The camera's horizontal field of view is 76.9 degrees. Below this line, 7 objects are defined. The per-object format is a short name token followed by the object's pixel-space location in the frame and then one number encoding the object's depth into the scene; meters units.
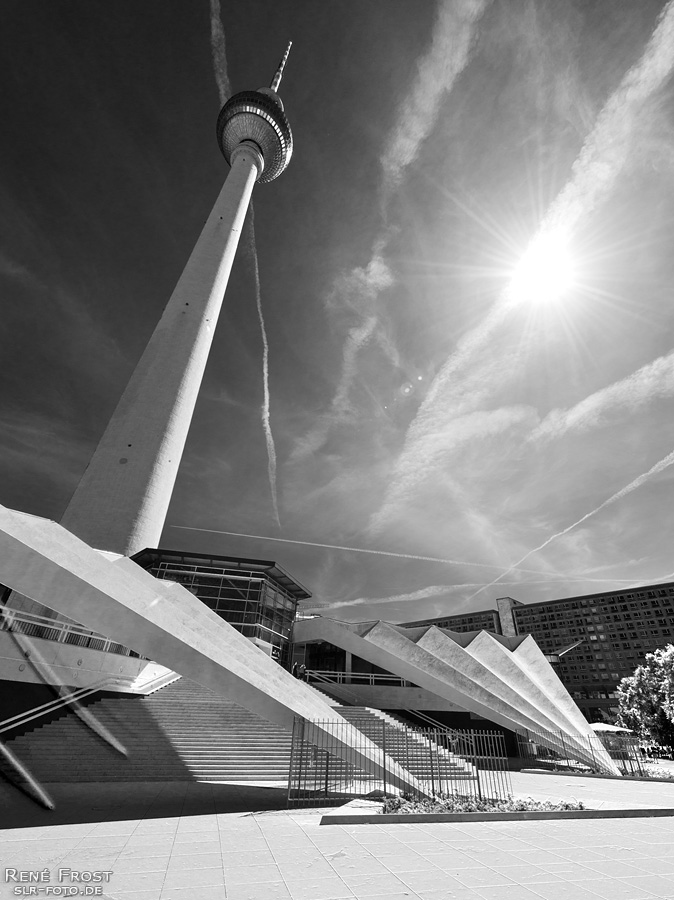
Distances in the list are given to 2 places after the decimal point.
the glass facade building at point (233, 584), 28.17
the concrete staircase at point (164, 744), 12.46
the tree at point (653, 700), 26.81
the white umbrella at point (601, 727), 29.44
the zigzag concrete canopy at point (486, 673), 20.55
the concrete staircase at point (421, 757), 15.02
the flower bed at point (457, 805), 9.70
